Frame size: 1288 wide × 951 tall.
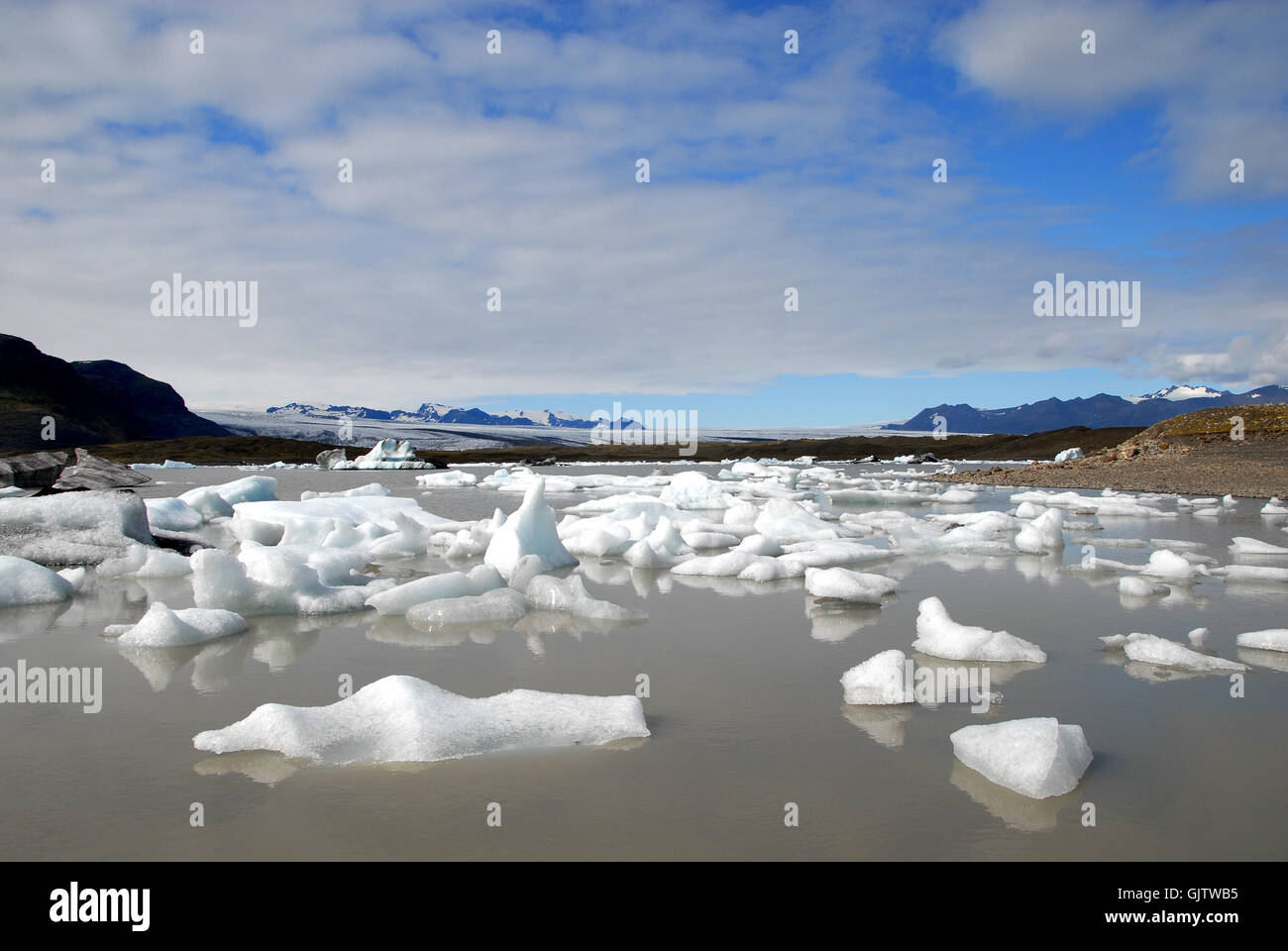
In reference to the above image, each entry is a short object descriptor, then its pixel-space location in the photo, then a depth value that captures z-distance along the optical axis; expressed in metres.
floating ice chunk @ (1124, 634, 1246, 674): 4.01
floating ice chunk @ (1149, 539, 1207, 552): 8.59
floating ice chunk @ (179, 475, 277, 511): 14.63
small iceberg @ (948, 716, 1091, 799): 2.62
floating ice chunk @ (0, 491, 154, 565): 7.41
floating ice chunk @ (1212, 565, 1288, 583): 6.63
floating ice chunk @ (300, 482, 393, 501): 13.62
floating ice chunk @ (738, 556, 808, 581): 6.88
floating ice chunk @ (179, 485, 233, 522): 12.92
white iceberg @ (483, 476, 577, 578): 6.99
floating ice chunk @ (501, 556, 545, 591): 6.33
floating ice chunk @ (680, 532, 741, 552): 9.12
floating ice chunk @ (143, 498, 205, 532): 10.91
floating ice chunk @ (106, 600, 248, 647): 4.53
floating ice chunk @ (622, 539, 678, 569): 7.82
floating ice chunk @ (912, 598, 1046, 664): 4.21
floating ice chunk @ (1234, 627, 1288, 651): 4.42
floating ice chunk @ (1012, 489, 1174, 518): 13.20
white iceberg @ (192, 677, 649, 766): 2.89
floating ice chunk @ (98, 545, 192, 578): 7.12
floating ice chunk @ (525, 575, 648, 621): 5.34
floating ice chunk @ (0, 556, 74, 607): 5.78
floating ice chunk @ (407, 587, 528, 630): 5.24
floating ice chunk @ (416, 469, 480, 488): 26.53
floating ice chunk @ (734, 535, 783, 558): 7.88
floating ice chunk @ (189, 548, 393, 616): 5.26
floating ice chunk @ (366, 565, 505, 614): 5.48
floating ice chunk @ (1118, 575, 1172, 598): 5.98
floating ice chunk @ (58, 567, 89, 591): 6.41
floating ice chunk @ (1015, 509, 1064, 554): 8.59
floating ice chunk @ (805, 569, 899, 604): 5.82
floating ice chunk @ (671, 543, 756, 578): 7.13
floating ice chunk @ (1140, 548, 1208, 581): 6.66
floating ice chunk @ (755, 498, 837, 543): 9.38
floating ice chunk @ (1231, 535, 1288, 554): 8.06
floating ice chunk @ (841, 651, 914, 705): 3.52
